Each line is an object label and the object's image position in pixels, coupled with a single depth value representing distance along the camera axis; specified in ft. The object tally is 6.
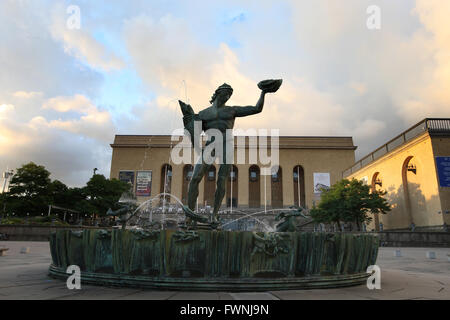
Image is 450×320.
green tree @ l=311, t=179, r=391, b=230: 80.07
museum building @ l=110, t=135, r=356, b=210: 142.92
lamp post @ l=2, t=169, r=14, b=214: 117.02
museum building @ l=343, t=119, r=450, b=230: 68.49
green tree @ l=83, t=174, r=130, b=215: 115.34
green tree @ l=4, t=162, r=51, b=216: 104.28
